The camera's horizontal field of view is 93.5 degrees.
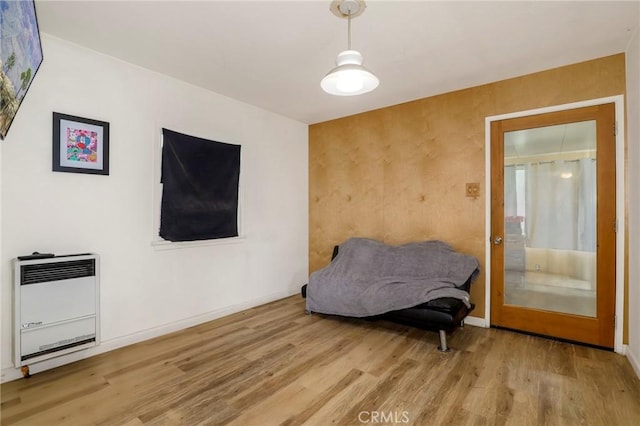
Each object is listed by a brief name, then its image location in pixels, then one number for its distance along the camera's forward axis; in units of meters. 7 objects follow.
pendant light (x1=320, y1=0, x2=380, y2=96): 1.87
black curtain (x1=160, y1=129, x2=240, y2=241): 3.01
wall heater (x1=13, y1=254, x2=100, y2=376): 2.08
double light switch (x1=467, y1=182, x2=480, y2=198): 3.26
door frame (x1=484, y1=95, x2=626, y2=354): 2.57
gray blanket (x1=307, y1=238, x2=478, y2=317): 2.90
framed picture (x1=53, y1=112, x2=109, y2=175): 2.39
